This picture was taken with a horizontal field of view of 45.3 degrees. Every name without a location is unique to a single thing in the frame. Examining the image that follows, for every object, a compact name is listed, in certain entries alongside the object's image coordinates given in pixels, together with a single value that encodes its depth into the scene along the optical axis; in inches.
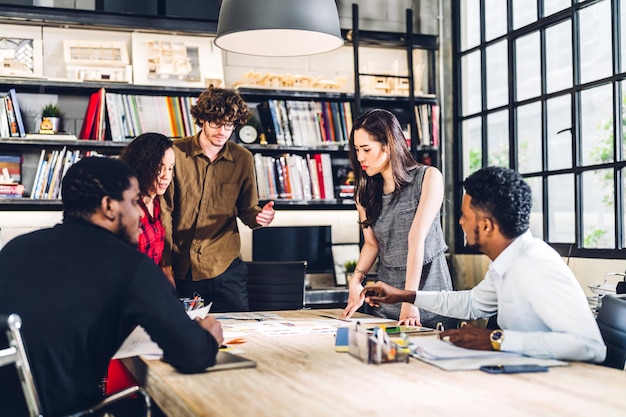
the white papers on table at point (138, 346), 79.5
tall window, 159.3
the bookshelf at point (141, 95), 179.6
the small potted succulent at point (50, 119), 179.0
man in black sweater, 65.6
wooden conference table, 54.3
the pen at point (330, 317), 107.0
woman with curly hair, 109.5
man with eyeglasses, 126.4
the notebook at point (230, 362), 70.2
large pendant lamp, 112.3
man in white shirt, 69.7
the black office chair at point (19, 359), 58.5
